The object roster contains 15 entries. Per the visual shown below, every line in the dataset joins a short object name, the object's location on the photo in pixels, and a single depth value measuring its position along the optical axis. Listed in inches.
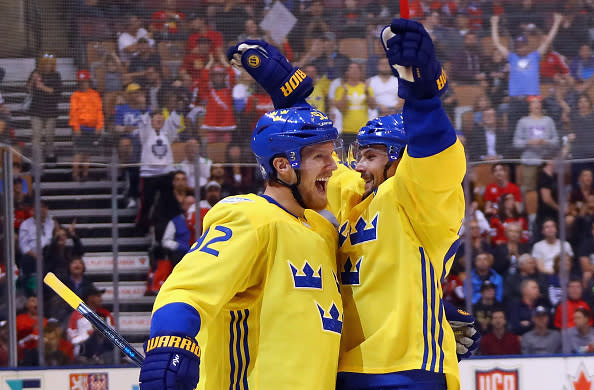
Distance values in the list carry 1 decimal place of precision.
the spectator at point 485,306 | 470.3
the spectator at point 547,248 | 475.5
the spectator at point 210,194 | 475.5
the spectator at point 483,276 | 470.9
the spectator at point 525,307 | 473.4
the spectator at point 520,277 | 478.9
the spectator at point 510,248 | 481.1
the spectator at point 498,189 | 475.8
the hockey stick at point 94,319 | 263.1
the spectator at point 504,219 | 484.7
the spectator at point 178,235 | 477.1
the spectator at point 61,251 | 470.3
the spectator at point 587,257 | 471.8
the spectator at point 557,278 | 471.2
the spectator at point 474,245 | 474.3
